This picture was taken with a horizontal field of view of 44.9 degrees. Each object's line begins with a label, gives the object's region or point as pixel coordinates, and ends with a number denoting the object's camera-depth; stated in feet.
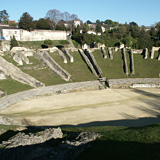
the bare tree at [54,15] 276.21
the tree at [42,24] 224.94
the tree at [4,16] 282.97
